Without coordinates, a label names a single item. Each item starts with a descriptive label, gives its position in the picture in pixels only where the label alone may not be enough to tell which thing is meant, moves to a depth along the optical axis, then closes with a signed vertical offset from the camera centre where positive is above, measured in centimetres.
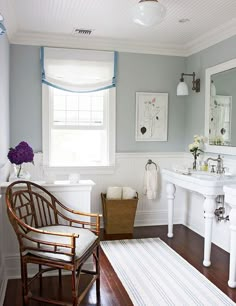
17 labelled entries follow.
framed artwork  443 +17
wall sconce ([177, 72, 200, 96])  423 +54
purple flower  299 -25
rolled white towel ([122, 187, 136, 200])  411 -80
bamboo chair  222 -80
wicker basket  402 -106
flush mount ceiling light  261 +93
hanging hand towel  439 -74
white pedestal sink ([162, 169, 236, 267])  308 -56
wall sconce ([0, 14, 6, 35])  194 +58
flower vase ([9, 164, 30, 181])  311 -46
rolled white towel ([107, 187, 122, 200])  407 -80
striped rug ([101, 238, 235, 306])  254 -130
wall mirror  356 +24
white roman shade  410 +74
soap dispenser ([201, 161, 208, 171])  380 -43
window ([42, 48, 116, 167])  414 +11
